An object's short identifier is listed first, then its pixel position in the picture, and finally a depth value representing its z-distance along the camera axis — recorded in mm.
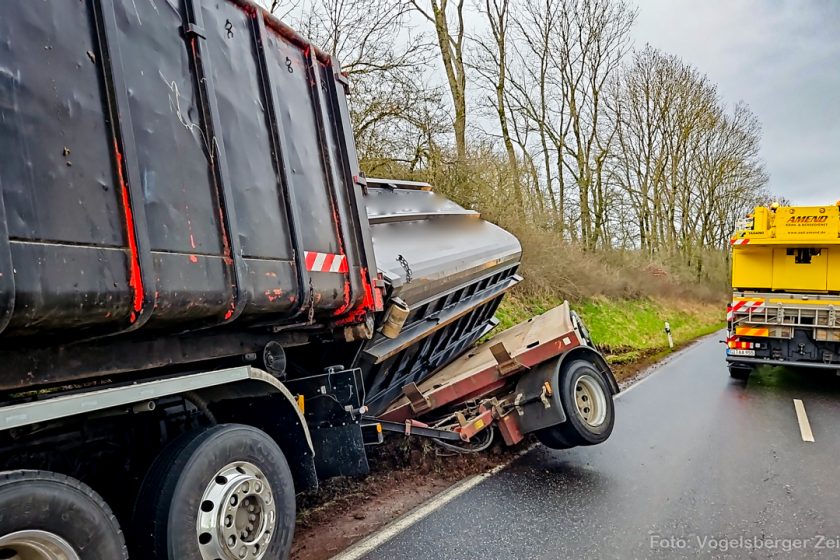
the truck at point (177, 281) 2086
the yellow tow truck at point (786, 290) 9688
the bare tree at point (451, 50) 18281
